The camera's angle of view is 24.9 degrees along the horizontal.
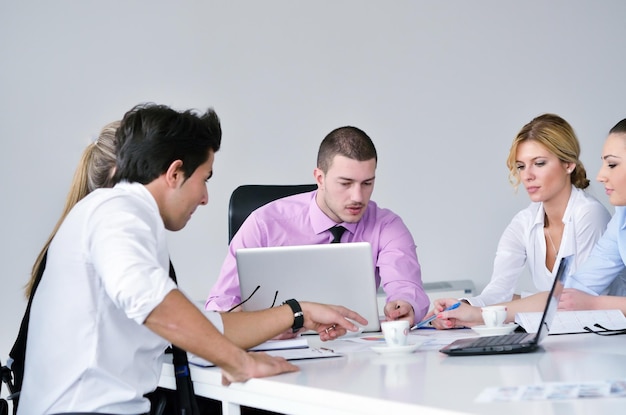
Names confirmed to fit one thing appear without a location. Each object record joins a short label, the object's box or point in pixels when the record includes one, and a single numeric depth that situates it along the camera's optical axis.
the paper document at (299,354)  3.10
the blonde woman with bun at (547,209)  4.47
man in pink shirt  3.98
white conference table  2.58
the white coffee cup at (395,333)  3.11
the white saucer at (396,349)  3.08
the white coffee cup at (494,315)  3.33
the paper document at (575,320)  3.32
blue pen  3.56
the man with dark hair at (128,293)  2.81
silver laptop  3.51
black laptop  3.00
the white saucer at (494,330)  3.30
